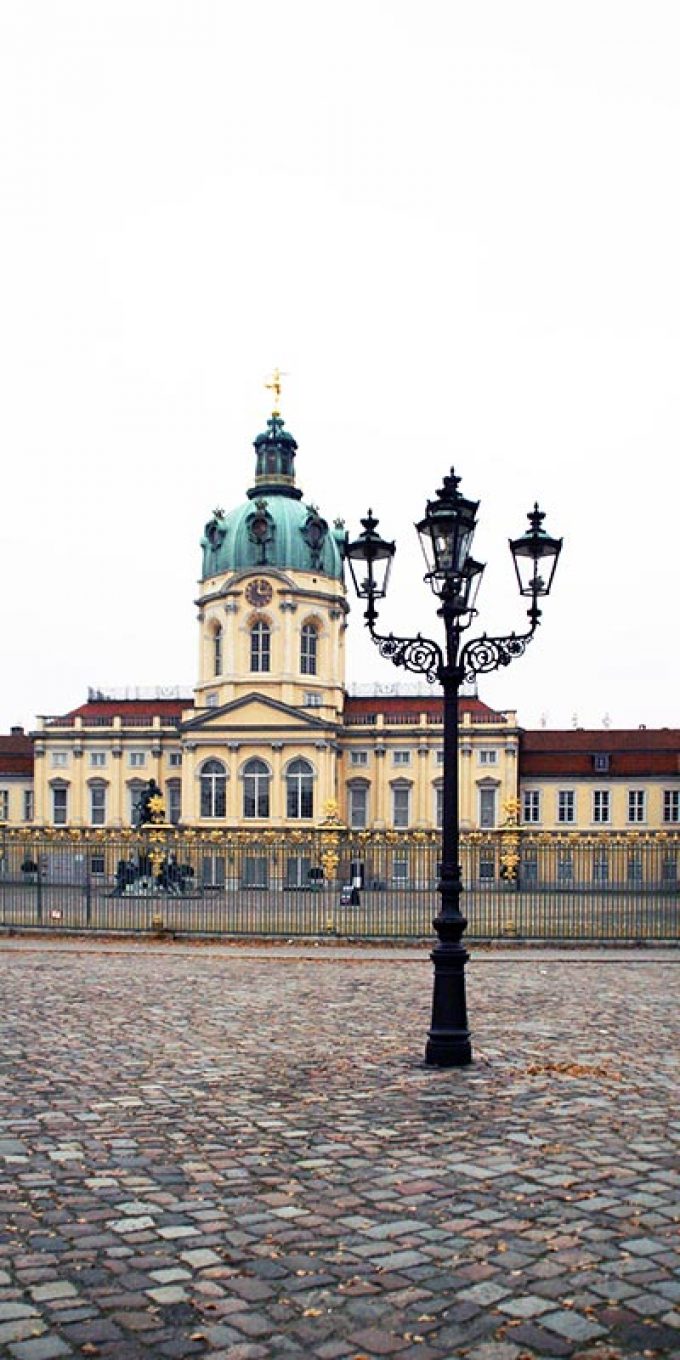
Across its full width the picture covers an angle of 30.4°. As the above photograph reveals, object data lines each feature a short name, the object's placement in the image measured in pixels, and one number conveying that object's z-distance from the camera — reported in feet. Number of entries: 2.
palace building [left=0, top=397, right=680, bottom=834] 211.61
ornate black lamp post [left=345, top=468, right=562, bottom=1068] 37.96
